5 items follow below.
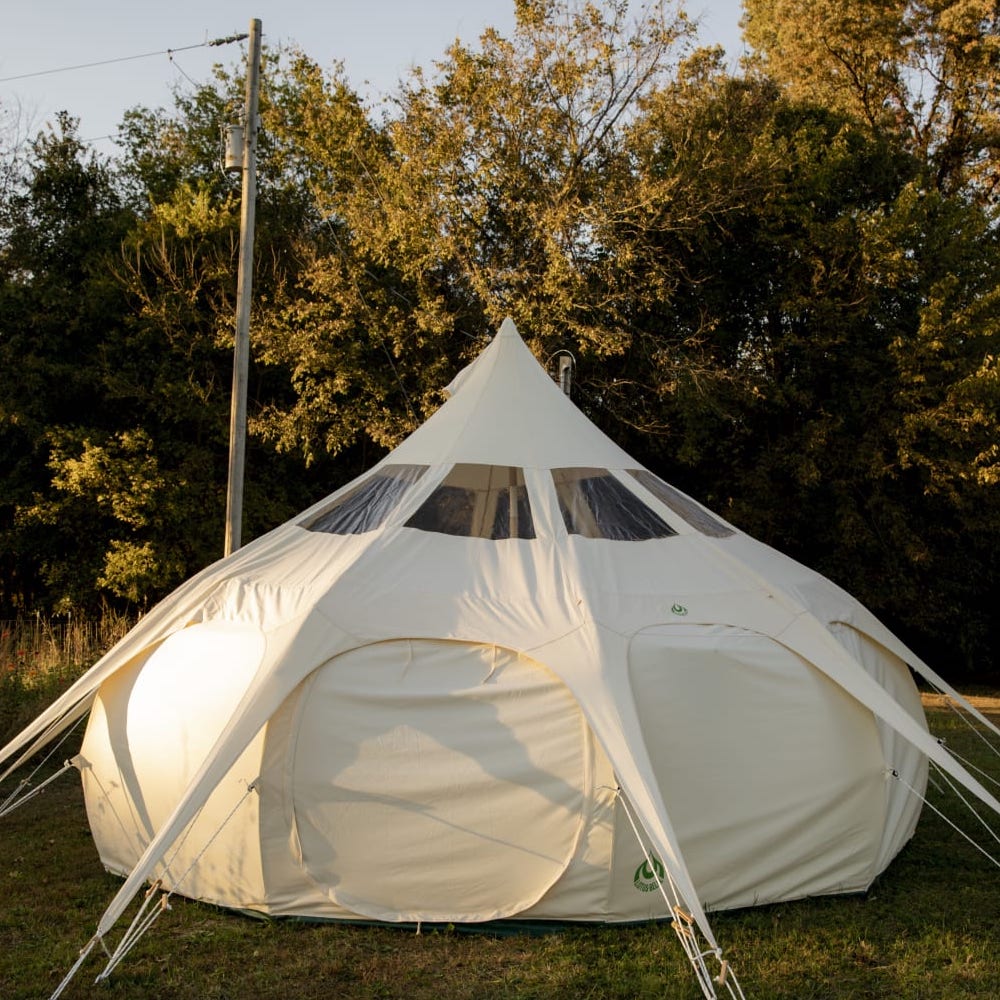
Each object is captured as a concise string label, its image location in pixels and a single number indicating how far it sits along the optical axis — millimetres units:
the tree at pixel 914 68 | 18219
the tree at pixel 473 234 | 15023
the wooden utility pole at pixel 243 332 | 11414
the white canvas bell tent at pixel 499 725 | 4930
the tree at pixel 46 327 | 16344
